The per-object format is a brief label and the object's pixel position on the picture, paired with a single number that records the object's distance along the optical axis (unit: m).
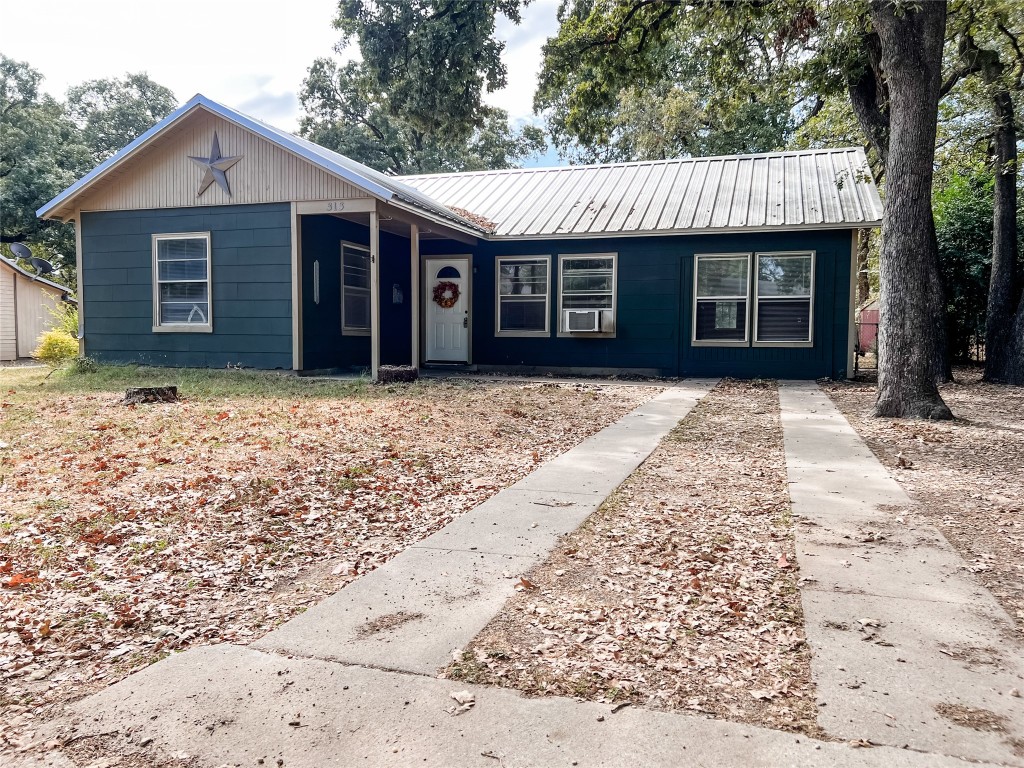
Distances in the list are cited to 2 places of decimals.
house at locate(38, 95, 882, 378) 12.12
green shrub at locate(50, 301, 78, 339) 14.94
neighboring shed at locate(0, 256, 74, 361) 18.77
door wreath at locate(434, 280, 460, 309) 15.05
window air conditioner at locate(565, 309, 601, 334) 14.04
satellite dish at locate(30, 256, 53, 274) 15.43
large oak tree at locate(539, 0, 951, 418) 8.15
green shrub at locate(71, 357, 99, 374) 12.31
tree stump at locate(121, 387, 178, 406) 8.59
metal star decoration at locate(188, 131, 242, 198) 12.27
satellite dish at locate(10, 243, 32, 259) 14.87
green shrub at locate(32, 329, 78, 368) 14.20
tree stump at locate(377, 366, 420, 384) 11.48
